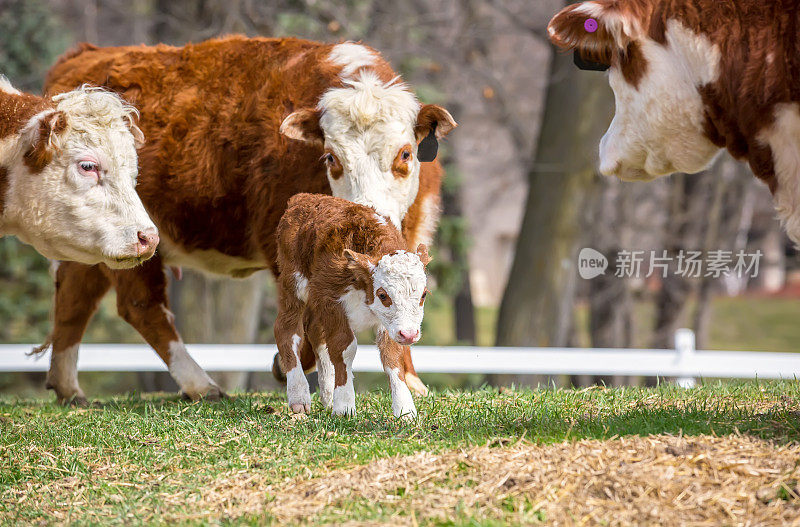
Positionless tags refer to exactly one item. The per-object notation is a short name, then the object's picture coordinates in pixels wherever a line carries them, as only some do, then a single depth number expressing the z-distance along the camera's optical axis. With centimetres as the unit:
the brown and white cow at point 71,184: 1155
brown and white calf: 975
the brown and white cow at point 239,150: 1234
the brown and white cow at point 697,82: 913
